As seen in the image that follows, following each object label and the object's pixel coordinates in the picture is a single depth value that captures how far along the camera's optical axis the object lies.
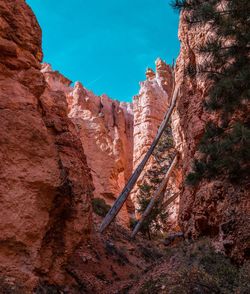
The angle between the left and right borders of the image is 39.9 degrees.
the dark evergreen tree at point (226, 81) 7.52
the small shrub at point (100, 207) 20.26
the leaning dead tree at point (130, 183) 15.20
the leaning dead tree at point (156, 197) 17.84
